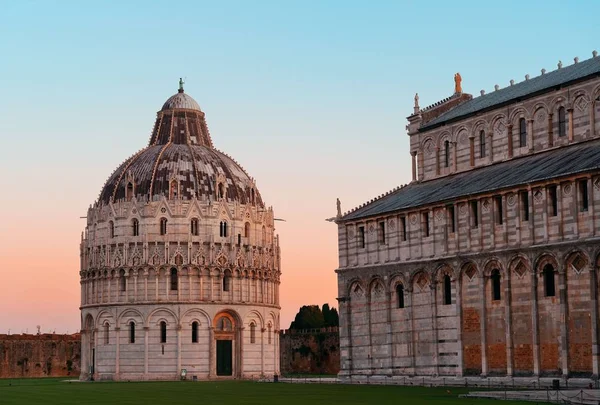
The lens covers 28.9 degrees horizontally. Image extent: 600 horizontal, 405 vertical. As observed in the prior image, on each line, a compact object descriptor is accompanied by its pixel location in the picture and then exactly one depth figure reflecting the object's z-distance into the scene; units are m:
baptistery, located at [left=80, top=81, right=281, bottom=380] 116.00
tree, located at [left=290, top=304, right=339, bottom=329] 150.75
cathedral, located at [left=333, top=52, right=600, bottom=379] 62.38
